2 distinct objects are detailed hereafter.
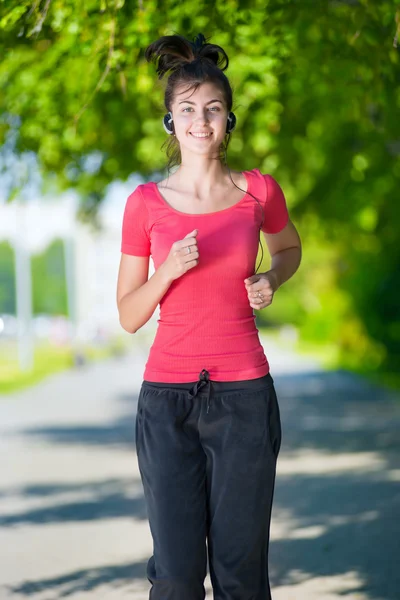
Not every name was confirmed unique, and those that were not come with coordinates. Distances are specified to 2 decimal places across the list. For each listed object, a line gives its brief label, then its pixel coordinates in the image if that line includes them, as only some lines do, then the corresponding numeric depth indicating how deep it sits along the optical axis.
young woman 5.60
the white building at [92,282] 86.13
